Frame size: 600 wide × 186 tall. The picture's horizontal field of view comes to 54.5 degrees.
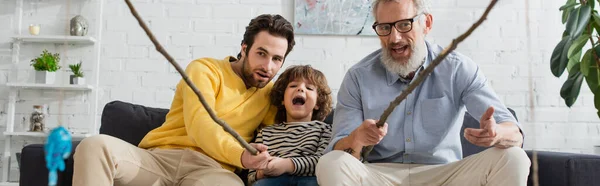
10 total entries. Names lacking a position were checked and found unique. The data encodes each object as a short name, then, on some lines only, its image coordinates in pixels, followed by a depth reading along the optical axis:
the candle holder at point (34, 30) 3.32
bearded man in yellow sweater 1.53
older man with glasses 1.42
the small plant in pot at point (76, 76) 3.29
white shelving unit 3.27
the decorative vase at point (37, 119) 3.26
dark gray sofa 1.53
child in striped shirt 1.55
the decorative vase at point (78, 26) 3.33
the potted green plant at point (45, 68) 3.29
